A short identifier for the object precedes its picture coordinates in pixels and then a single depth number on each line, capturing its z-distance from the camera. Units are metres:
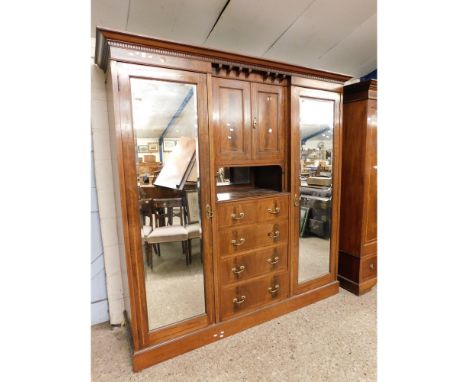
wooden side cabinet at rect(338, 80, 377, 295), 2.12
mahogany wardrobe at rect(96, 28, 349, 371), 1.43
